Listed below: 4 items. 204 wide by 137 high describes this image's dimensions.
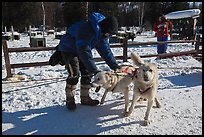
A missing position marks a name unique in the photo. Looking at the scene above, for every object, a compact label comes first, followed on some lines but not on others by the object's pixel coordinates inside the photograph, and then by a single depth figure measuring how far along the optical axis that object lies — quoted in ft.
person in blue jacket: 12.47
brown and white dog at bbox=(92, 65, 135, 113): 13.29
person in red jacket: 34.09
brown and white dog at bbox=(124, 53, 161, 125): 12.38
